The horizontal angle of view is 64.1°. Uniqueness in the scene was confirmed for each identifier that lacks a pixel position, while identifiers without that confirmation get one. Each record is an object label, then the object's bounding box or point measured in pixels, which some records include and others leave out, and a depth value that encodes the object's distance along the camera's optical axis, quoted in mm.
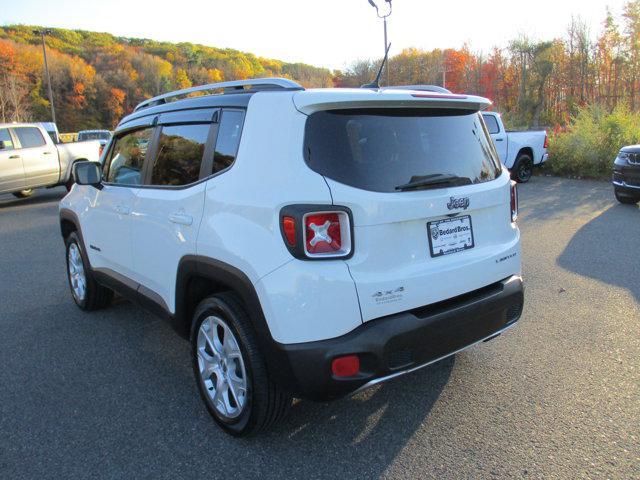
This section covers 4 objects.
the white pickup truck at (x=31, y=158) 12562
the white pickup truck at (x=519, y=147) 13352
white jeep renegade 2326
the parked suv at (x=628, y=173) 9242
